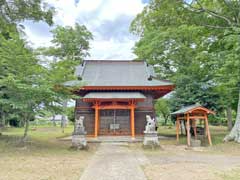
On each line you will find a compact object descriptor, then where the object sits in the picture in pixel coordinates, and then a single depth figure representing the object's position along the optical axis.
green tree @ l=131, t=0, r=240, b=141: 9.19
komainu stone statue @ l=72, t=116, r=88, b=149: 7.68
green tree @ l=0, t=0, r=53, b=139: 6.61
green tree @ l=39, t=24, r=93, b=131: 21.51
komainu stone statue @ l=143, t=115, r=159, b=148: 7.96
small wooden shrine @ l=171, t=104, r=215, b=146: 8.66
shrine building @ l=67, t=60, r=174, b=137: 10.72
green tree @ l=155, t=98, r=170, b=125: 22.13
